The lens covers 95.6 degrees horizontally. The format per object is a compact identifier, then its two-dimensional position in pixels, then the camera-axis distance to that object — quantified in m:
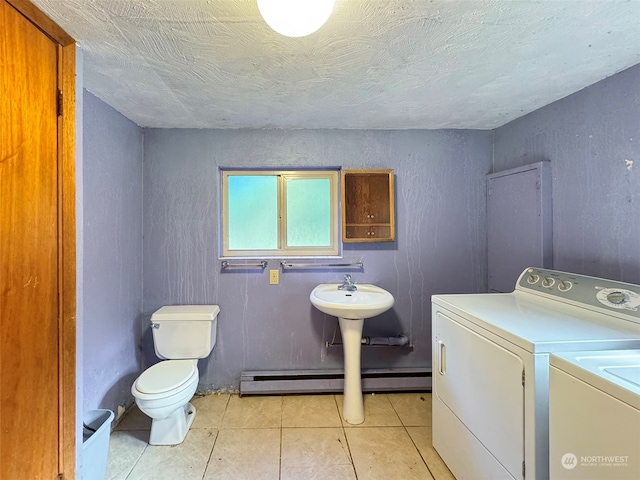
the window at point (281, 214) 2.31
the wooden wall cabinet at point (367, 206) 2.17
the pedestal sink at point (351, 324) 1.74
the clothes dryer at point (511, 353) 0.99
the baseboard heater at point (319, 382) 2.13
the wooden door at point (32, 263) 0.89
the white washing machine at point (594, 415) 0.72
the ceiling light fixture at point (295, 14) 0.81
